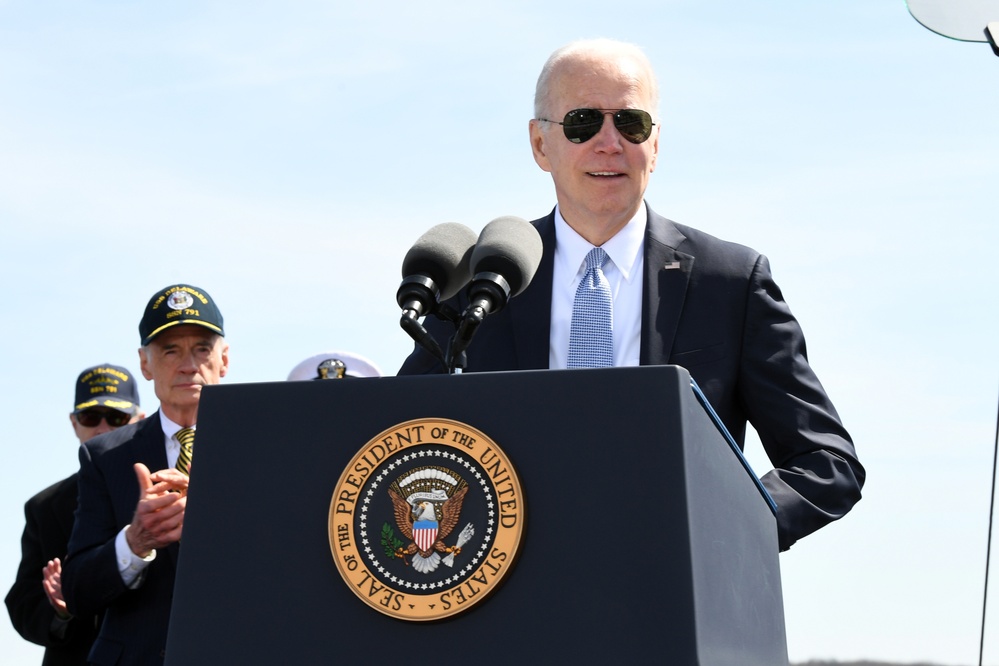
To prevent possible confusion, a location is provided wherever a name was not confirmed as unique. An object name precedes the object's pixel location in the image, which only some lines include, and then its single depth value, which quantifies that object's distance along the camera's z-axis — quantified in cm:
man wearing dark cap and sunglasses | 1140
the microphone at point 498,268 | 457
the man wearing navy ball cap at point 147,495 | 848
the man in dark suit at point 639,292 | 640
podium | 385
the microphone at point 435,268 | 477
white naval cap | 1072
